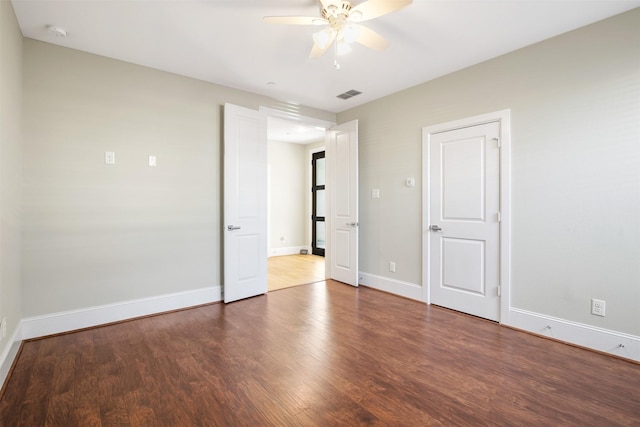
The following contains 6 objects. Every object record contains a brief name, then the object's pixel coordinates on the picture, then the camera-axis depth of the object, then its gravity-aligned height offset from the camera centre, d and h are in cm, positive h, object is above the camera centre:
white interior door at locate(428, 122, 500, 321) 311 -11
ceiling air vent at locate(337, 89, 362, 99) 397 +156
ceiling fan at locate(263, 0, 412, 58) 197 +132
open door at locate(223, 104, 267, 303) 368 +9
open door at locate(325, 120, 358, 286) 442 +11
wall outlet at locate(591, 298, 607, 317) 246 -80
